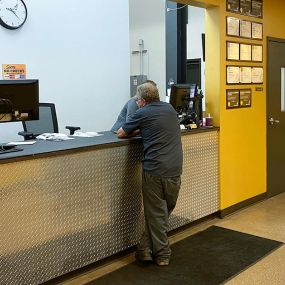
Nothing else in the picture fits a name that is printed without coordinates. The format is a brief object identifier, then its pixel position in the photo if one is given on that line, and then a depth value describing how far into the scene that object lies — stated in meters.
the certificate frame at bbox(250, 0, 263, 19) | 4.86
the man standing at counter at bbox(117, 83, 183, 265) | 3.29
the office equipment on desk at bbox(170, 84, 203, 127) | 4.29
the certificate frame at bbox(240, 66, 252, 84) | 4.75
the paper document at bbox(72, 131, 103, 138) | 3.83
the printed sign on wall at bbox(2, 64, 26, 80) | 5.22
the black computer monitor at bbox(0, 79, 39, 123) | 3.06
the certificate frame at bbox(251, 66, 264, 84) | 4.93
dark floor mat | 3.17
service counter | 2.78
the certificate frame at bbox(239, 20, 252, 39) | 4.72
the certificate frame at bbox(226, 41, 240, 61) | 4.56
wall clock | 5.12
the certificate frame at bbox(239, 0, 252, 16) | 4.71
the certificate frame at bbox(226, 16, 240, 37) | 4.54
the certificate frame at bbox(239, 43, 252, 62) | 4.73
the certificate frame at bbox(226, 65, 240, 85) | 4.58
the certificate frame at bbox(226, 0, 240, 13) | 4.54
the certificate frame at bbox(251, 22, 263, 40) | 4.90
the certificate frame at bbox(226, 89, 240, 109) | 4.60
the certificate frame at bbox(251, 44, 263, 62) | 4.91
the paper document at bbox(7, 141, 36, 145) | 3.45
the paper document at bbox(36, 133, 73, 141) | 3.63
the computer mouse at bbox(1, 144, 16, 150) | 2.99
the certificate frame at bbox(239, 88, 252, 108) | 4.79
